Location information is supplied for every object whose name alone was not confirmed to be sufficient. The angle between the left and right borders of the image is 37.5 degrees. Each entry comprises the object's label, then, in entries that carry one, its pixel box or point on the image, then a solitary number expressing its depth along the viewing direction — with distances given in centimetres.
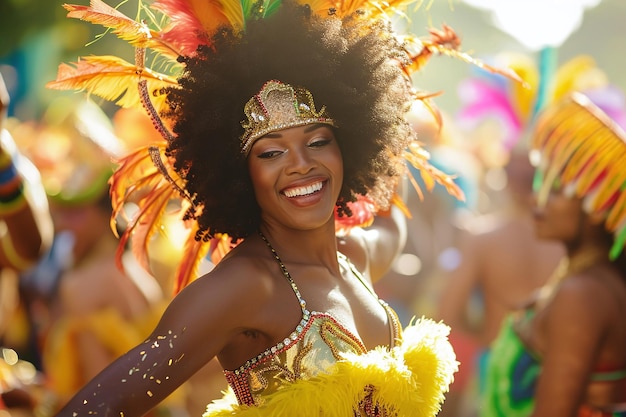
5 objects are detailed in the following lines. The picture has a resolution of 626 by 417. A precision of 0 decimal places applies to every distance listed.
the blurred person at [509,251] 652
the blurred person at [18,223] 394
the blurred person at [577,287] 421
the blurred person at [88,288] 526
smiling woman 257
